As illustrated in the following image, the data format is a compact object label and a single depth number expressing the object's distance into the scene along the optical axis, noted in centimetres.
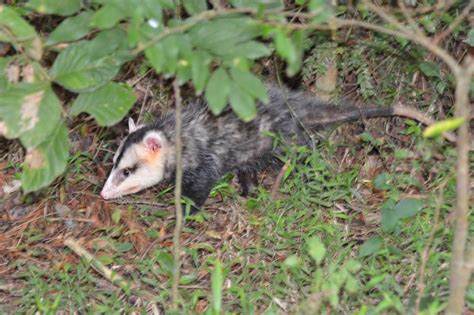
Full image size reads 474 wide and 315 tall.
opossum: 944
